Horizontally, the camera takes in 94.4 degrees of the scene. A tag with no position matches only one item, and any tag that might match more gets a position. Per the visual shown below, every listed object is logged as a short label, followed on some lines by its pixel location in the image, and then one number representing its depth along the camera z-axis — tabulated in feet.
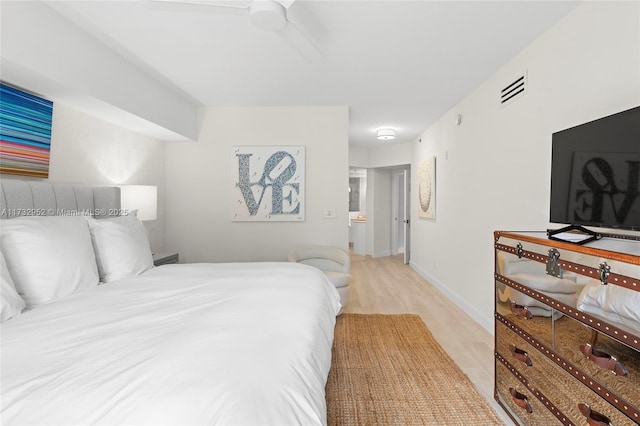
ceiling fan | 5.47
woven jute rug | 6.01
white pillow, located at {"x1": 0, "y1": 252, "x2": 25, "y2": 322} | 4.60
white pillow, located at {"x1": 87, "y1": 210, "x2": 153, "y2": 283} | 7.02
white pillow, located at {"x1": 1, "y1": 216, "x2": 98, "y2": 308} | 5.33
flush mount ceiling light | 17.02
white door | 21.66
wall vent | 8.53
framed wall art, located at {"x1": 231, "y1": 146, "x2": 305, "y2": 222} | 13.16
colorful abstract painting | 6.67
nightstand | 10.46
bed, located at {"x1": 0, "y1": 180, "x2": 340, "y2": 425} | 2.71
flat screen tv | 4.46
